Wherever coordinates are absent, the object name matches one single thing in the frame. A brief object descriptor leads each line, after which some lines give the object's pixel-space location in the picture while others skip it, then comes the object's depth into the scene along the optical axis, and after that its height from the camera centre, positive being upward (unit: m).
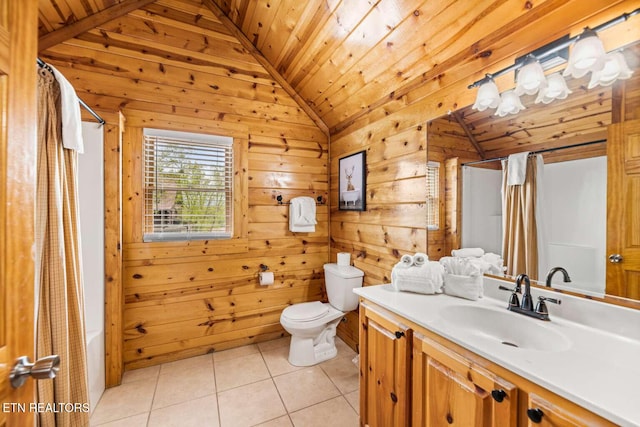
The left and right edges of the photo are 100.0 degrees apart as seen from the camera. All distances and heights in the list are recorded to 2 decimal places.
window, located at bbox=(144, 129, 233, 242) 2.32 +0.24
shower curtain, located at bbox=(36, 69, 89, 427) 1.15 -0.28
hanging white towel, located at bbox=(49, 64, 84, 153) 1.26 +0.45
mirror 1.12 +0.20
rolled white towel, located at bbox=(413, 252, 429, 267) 1.58 -0.28
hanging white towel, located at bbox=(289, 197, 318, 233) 2.71 -0.03
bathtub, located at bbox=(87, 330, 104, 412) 1.76 -1.04
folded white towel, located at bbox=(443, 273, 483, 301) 1.42 -0.40
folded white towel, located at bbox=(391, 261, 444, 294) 1.50 -0.38
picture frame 2.44 +0.29
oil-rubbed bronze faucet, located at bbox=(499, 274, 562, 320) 1.16 -0.41
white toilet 2.25 -0.91
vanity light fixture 1.03 +0.61
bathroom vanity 0.73 -0.51
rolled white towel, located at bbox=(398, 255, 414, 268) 1.61 -0.30
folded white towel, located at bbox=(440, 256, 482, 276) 1.43 -0.30
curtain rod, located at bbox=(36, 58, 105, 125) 1.16 +0.66
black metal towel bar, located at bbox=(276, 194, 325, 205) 2.95 +0.14
